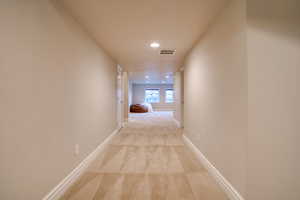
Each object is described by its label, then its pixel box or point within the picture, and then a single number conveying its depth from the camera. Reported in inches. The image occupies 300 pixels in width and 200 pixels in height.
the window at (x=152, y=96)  479.8
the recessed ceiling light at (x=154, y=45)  112.9
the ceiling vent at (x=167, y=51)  129.6
